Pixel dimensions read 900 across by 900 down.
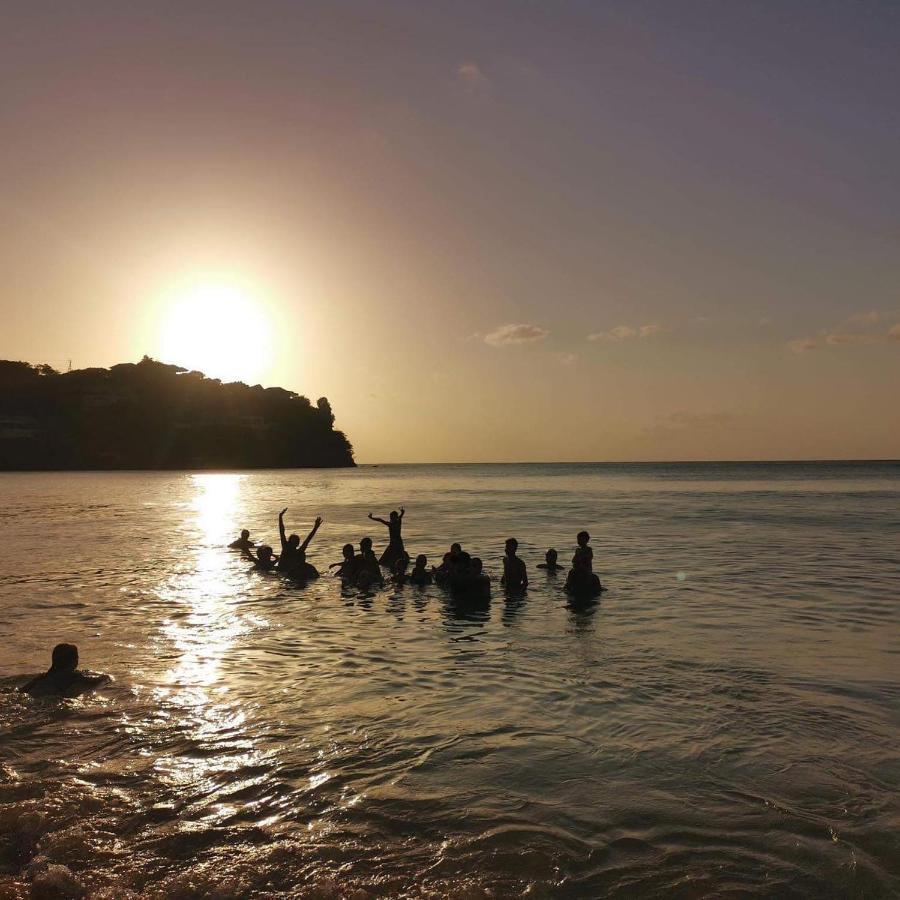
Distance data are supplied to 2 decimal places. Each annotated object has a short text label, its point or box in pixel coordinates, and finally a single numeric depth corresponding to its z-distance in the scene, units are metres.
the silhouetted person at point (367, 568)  20.60
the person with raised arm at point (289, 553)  22.34
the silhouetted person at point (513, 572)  19.41
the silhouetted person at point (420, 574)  20.66
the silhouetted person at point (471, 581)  17.84
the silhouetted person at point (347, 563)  21.16
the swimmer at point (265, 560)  23.75
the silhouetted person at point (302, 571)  22.00
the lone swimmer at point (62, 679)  10.70
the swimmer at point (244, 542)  27.00
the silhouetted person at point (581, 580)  19.02
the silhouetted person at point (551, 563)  23.00
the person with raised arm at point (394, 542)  22.92
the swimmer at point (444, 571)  19.73
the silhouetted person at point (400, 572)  21.01
